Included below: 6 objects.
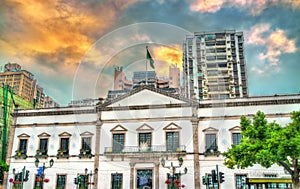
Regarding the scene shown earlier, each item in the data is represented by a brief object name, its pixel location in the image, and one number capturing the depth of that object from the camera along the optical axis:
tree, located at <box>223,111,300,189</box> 18.77
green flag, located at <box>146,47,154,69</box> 31.20
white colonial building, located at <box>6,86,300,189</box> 29.53
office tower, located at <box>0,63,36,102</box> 98.25
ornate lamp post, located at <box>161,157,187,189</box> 22.87
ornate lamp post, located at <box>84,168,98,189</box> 29.95
